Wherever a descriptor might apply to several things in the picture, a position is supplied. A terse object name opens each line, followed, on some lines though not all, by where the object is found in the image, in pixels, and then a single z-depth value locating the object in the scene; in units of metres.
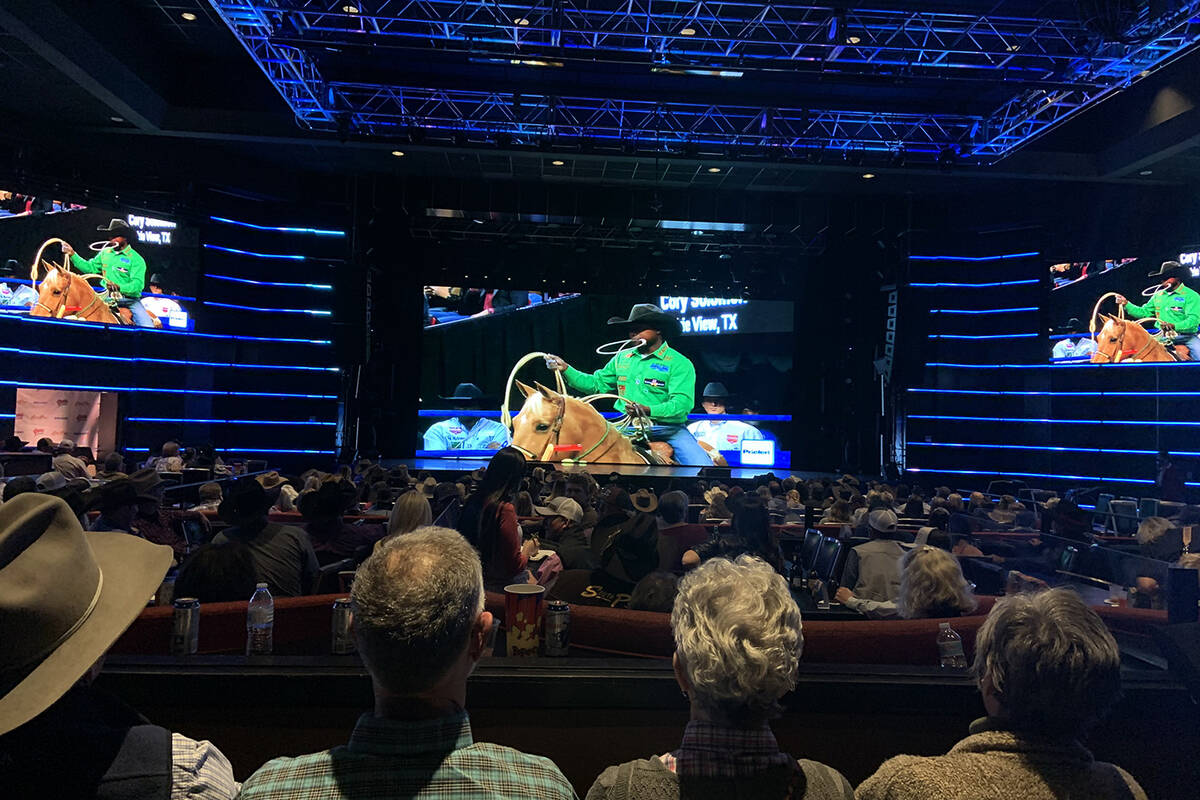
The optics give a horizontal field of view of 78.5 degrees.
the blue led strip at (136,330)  11.34
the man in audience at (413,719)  1.13
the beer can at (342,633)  2.14
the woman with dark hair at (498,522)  3.39
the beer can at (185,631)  2.11
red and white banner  12.16
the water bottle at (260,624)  2.18
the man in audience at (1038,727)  1.29
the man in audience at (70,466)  7.29
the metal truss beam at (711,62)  7.76
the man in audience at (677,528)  4.78
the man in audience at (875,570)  3.90
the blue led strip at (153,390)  11.34
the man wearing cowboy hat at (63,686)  0.95
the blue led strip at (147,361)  11.51
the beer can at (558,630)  2.18
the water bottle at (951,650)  2.29
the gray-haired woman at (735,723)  1.25
